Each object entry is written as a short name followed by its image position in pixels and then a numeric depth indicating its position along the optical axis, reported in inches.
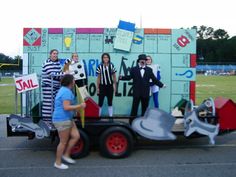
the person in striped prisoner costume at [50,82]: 216.2
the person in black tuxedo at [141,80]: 228.8
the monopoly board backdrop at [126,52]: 262.1
